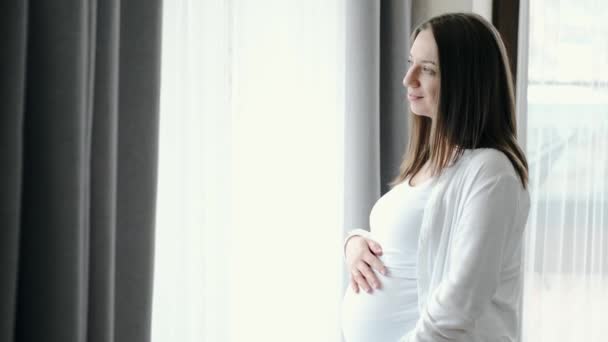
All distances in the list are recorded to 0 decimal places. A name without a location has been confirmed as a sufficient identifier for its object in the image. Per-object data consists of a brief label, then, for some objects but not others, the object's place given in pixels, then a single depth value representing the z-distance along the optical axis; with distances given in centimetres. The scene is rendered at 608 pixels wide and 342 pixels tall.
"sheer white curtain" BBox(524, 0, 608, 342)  427
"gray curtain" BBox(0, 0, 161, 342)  280
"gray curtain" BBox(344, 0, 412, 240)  392
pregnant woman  280
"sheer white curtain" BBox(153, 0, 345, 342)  342
